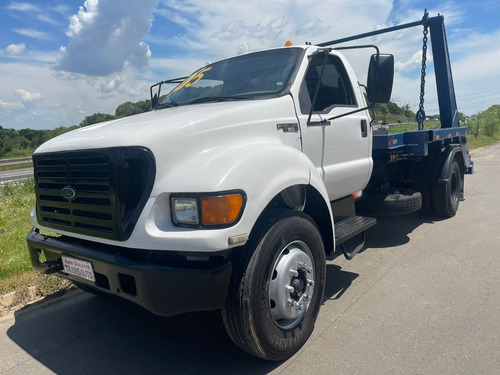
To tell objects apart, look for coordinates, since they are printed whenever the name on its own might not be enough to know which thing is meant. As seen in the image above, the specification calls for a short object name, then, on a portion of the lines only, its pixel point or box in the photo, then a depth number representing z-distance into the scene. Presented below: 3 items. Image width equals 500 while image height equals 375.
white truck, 2.30
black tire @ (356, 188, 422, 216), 4.96
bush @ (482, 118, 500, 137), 29.98
